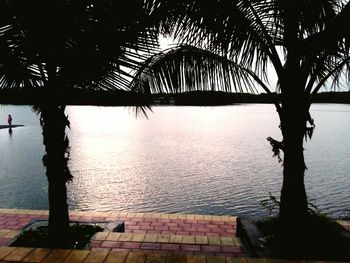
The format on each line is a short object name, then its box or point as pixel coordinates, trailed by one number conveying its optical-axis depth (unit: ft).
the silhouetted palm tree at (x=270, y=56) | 12.54
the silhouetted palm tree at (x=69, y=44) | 11.00
